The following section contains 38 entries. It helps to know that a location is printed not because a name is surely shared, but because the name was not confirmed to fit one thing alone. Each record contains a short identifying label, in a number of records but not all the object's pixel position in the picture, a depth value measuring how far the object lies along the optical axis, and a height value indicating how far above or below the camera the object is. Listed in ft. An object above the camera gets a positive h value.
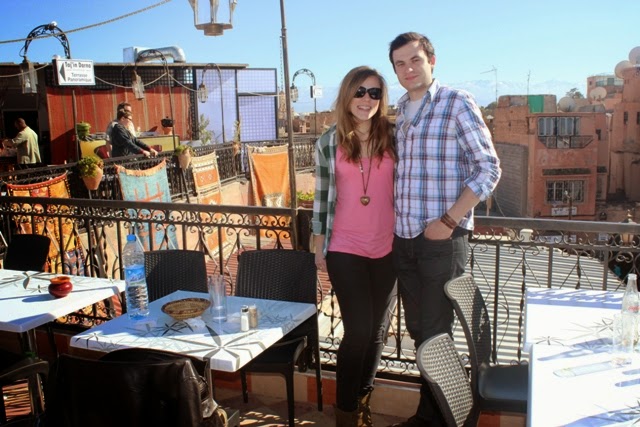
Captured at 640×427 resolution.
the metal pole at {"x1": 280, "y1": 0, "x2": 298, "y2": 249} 11.47 -0.25
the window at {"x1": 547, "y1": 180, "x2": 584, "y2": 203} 98.43 -10.71
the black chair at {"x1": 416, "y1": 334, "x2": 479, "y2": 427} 5.60 -2.53
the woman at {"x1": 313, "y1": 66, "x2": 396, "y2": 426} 9.15 -1.34
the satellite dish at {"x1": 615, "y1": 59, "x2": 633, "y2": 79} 107.25 +11.18
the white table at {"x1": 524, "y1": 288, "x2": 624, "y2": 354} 7.47 -2.69
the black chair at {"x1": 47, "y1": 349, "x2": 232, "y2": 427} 5.99 -2.64
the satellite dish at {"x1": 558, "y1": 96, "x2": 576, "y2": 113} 106.52 +4.34
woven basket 8.83 -2.67
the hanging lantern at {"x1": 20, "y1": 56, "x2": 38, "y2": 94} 31.35 +3.69
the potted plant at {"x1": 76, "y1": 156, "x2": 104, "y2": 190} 28.96 -1.49
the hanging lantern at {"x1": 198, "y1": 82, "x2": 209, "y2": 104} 58.03 +4.56
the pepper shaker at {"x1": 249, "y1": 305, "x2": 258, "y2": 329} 8.71 -2.72
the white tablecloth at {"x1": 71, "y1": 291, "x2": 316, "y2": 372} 7.82 -2.87
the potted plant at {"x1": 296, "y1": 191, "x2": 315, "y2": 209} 56.85 -6.37
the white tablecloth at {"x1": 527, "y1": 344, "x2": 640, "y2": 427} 5.49 -2.74
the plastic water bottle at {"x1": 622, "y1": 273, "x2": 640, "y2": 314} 7.10 -2.13
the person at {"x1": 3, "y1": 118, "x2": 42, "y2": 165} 37.65 -0.08
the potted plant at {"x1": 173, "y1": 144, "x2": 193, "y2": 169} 40.63 -1.15
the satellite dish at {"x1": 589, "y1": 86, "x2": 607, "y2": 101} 140.46 +8.17
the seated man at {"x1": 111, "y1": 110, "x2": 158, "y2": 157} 31.27 +0.11
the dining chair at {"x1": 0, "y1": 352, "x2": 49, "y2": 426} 9.18 -3.75
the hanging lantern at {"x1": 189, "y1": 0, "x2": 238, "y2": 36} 16.85 +3.46
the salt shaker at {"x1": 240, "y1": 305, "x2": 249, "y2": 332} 8.56 -2.73
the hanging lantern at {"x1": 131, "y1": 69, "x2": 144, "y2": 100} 42.42 +3.81
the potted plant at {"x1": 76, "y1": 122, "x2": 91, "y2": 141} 44.41 +0.82
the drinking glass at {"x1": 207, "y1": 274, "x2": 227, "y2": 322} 9.05 -2.49
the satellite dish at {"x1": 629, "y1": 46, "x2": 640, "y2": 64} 105.13 +12.91
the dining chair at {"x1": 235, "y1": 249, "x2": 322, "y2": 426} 10.80 -2.77
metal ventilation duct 66.13 +10.69
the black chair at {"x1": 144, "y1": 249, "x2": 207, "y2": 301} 11.35 -2.63
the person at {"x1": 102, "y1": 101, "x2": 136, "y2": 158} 30.53 +0.41
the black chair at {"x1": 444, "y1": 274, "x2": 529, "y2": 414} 8.01 -3.48
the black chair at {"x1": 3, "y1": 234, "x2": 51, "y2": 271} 12.96 -2.47
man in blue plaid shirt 8.48 -0.67
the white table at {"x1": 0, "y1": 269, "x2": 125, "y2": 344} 9.34 -2.78
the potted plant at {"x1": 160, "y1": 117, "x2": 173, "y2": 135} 50.85 +1.41
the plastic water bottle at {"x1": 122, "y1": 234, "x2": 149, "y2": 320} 9.29 -2.45
